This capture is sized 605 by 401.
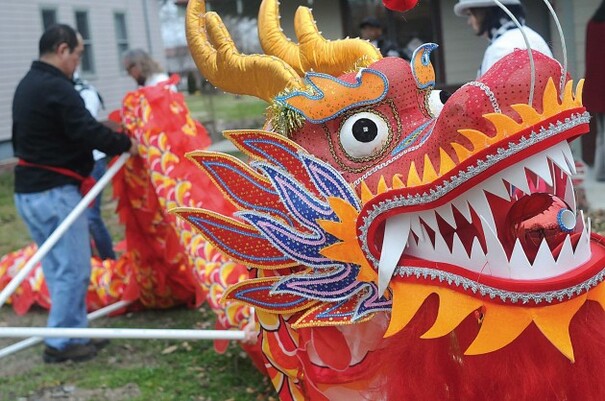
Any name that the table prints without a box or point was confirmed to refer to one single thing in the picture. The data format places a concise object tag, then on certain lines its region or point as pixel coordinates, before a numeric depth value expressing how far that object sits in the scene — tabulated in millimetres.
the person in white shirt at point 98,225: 5836
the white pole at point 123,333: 3432
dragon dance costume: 1811
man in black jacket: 4168
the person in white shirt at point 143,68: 6289
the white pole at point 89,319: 4270
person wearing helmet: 3666
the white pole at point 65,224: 3822
